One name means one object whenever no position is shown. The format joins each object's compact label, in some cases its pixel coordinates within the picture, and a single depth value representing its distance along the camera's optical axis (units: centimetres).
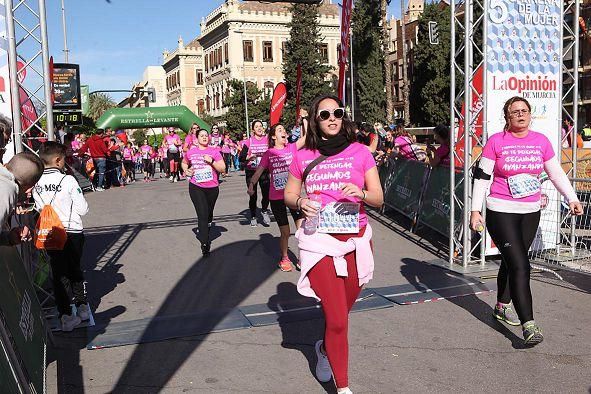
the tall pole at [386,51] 4667
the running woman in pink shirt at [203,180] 898
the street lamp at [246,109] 4905
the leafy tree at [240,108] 5331
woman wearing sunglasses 390
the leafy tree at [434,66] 4628
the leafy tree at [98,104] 8606
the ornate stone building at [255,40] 6869
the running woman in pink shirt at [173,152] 2431
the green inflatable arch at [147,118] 3454
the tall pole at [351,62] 5218
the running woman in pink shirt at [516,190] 494
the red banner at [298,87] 1416
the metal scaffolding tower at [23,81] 629
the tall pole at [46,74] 675
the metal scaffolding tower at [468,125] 720
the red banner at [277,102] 1362
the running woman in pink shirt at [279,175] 801
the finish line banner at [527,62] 734
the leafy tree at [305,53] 5819
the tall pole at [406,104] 4666
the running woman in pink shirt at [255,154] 1173
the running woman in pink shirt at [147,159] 2702
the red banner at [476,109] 739
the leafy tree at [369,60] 5056
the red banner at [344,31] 927
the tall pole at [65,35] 3822
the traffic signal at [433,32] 4356
